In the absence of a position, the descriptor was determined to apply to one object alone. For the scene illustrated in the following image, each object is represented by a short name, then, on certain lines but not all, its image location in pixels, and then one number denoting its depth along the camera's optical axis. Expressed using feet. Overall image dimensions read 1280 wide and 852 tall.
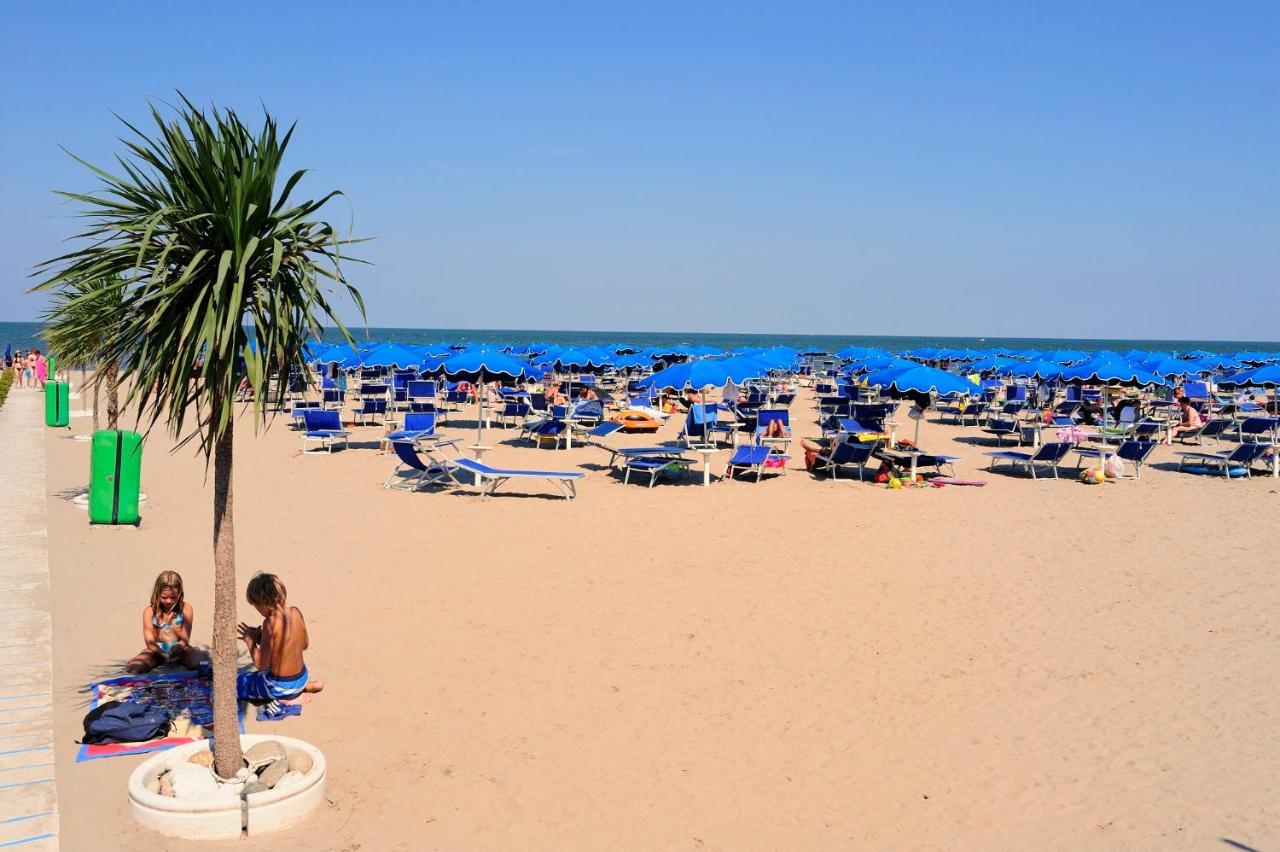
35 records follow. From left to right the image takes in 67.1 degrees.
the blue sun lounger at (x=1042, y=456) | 45.13
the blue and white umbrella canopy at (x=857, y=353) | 124.16
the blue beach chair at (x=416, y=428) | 44.37
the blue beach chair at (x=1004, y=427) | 56.13
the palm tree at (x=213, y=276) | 11.52
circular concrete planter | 12.01
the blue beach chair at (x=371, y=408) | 58.95
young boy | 15.94
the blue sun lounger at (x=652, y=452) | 42.70
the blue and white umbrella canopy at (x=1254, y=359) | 107.70
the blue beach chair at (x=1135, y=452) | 45.10
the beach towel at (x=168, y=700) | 14.34
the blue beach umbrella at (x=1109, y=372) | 55.72
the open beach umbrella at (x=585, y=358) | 84.23
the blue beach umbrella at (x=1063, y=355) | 106.25
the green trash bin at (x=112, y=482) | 28.96
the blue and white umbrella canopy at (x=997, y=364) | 93.86
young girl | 17.40
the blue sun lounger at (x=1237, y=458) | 45.83
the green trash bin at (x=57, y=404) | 57.67
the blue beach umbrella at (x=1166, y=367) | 85.35
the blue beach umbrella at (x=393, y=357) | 60.08
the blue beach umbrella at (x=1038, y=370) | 69.31
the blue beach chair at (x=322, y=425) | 48.11
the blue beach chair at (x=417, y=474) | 39.11
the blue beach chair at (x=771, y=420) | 51.85
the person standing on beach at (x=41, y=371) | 100.80
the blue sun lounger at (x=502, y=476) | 37.17
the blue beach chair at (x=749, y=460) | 42.42
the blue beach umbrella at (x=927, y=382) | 41.57
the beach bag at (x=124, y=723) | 14.40
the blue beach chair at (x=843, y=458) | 43.09
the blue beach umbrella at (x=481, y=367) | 47.96
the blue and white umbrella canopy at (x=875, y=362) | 91.35
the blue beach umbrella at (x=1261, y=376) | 51.79
